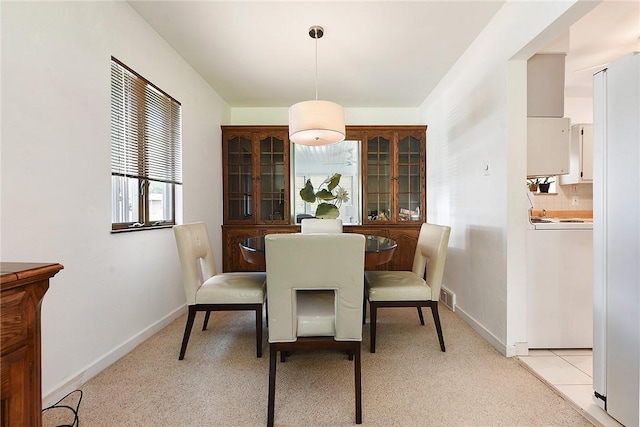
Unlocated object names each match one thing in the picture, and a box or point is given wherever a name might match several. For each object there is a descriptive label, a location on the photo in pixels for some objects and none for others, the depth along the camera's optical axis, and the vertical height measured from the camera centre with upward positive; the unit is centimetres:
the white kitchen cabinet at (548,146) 214 +47
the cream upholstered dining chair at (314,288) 133 -38
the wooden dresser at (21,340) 72 -34
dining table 191 -28
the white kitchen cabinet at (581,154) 331 +66
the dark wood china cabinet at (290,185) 403 +37
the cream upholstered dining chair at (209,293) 193 -55
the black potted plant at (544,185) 349 +31
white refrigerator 126 -14
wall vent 292 -93
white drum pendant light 221 +71
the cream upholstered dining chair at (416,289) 203 -55
